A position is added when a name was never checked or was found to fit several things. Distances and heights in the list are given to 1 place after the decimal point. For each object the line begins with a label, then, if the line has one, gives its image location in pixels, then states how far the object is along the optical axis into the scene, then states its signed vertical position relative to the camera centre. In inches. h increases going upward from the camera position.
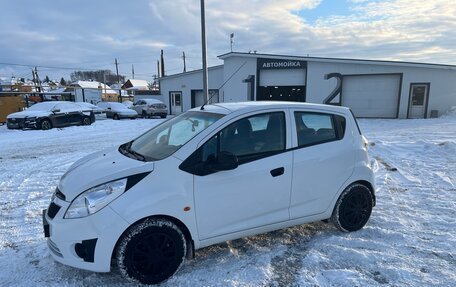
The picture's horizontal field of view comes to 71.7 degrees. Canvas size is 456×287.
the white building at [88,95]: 1358.3 -30.9
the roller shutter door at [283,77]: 946.7 +30.1
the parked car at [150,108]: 985.5 -63.7
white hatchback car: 111.5 -38.9
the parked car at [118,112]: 932.0 -70.3
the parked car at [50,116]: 625.0 -58.1
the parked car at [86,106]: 726.7 -43.0
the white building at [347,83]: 831.1 +10.8
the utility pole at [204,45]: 523.5 +71.4
